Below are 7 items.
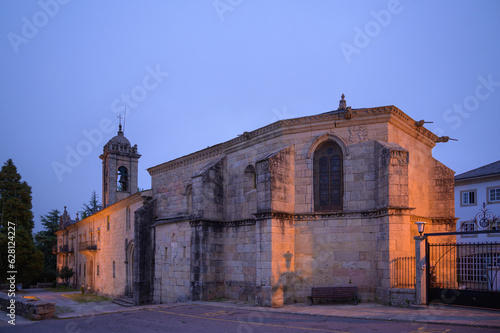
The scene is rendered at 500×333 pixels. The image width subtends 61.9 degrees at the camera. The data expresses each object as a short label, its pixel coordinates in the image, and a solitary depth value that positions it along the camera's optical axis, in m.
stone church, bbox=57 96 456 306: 15.08
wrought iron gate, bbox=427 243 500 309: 12.12
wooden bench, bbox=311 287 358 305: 14.87
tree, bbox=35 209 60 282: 58.38
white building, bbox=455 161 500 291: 28.55
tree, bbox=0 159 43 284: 32.66
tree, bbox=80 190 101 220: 70.19
